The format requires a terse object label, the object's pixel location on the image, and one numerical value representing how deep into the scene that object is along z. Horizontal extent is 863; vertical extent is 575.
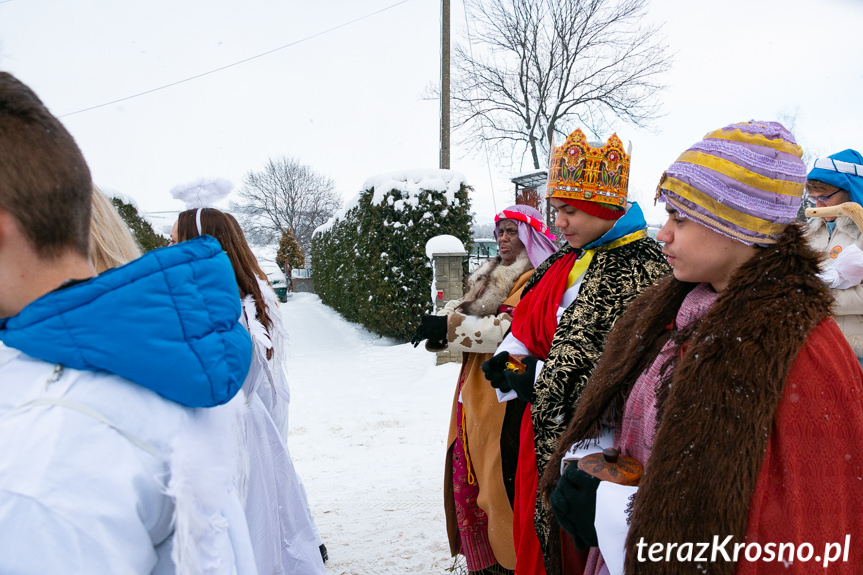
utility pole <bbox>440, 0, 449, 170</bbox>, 11.32
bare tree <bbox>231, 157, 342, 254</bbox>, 36.72
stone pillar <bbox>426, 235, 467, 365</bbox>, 7.54
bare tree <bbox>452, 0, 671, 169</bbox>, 18.98
